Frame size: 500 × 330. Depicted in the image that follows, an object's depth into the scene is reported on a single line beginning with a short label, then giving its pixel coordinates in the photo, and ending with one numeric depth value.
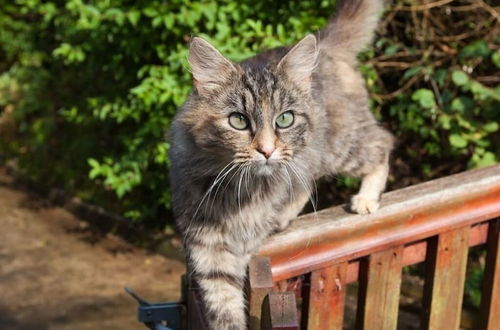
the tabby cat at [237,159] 0.98
